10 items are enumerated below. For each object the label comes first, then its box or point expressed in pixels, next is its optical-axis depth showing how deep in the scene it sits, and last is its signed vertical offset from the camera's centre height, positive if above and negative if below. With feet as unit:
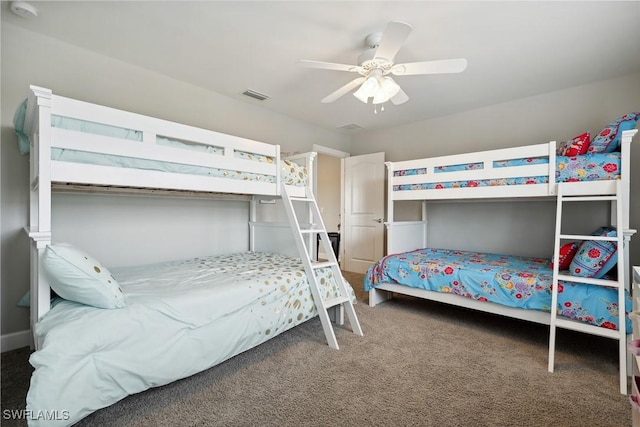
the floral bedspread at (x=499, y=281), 6.21 -1.90
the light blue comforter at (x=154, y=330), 3.83 -2.08
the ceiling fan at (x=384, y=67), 5.71 +3.31
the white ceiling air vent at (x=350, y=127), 14.55 +4.23
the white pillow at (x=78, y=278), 4.23 -1.10
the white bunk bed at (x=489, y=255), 6.63 -0.52
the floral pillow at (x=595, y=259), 6.25 -1.05
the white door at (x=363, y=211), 14.75 -0.10
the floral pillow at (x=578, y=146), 7.60 +1.72
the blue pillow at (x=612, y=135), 6.88 +1.87
